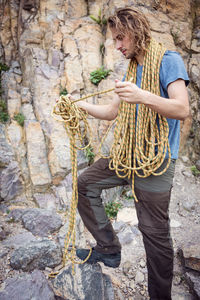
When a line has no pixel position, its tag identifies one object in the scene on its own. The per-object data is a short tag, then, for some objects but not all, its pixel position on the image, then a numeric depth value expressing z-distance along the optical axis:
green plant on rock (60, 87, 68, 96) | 5.16
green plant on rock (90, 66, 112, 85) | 5.09
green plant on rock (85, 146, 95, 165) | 4.73
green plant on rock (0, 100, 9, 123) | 4.96
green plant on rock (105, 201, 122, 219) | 3.99
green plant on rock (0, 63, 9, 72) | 5.78
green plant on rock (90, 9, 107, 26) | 5.61
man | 1.56
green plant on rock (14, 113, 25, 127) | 4.93
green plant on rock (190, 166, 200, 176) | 4.85
